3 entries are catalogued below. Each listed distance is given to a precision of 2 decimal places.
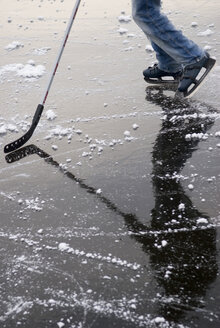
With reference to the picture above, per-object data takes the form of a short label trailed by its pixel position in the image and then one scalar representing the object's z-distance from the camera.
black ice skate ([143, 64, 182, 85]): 4.10
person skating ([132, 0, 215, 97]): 3.72
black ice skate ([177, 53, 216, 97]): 3.79
